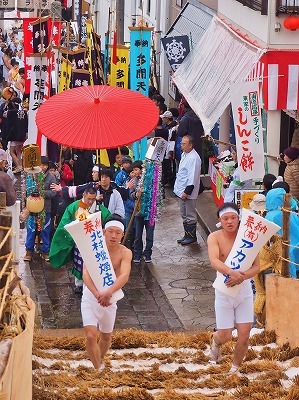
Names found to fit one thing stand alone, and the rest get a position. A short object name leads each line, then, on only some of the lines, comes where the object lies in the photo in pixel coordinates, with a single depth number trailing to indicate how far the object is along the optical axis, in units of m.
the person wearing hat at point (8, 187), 13.86
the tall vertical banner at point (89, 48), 20.40
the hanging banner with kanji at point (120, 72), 20.56
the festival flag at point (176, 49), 23.89
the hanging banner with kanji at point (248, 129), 15.69
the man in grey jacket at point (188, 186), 17.77
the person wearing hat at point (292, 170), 16.66
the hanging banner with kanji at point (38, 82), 20.12
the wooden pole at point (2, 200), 9.67
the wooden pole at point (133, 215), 16.90
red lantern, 17.45
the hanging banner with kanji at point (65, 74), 20.75
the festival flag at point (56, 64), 21.16
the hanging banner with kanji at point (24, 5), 39.93
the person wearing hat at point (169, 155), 22.23
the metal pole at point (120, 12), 39.37
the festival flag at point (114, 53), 20.59
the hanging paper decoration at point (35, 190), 16.91
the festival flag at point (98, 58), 20.64
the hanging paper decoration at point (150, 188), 16.92
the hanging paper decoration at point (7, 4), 39.00
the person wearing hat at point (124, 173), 17.16
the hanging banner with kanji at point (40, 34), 21.17
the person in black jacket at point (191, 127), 21.61
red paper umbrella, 13.61
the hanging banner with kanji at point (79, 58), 21.23
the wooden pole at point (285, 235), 11.36
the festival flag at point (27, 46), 22.14
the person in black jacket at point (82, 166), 19.14
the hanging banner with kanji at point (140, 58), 20.33
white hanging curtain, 18.70
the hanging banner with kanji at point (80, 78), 20.14
